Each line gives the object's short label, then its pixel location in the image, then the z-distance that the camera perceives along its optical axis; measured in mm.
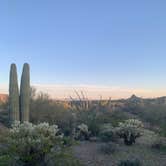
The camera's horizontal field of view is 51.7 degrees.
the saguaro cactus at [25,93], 9149
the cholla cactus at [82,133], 8614
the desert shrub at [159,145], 6656
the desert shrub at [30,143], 4056
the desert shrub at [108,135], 7916
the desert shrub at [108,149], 5959
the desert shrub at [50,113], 10674
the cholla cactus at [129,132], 7357
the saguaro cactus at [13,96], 8910
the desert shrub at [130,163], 4431
